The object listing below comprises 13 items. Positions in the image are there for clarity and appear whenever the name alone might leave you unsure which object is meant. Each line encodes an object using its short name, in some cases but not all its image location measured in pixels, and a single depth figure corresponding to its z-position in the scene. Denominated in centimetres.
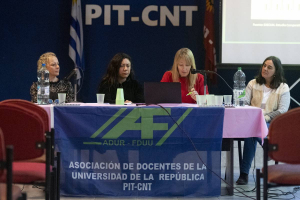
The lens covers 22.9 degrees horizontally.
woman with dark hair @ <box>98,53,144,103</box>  773
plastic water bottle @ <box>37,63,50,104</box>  643
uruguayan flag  961
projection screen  945
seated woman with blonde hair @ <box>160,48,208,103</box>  762
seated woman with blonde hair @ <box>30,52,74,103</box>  762
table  601
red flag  970
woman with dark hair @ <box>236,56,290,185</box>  733
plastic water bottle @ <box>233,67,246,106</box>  651
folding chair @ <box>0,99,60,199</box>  438
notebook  636
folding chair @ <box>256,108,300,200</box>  379
